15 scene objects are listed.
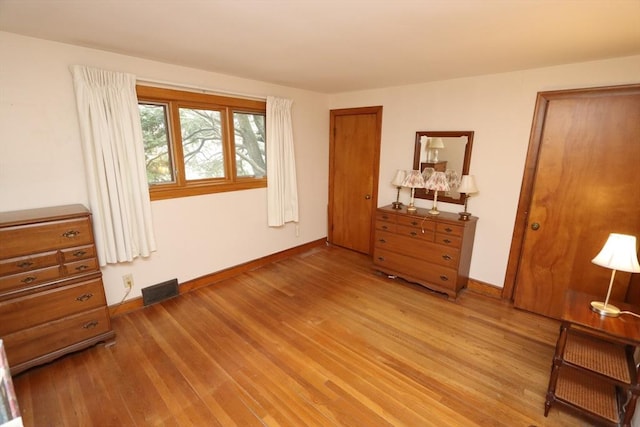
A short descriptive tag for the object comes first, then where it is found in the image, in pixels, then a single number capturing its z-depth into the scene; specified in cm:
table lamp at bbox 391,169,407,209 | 337
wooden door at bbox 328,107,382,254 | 388
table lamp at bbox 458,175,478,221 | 291
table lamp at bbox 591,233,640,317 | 158
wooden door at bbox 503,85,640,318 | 226
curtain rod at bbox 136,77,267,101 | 250
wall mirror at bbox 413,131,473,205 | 307
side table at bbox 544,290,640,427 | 153
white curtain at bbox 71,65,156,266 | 222
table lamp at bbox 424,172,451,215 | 306
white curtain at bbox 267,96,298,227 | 344
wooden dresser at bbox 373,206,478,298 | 293
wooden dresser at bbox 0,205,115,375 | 181
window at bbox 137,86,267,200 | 271
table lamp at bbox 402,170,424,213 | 323
